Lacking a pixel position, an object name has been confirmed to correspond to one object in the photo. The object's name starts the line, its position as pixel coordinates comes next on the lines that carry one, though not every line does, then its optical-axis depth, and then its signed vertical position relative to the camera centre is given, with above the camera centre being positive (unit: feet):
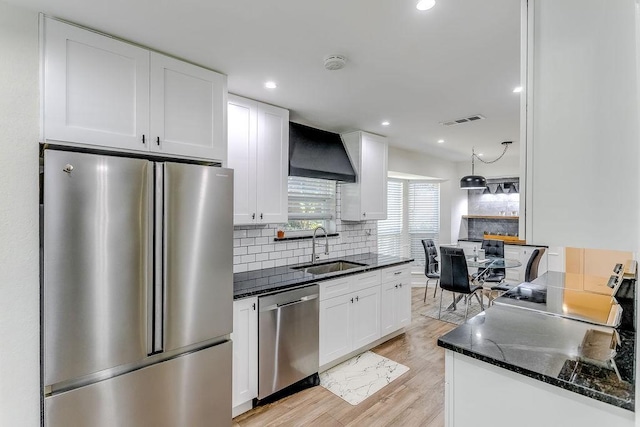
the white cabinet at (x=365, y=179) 12.51 +1.40
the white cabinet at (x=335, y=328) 9.28 -3.75
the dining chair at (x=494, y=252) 15.48 -2.26
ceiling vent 10.78 +3.44
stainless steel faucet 11.56 -1.39
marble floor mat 8.55 -5.15
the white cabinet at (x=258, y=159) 8.57 +1.54
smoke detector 6.59 +3.33
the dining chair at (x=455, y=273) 12.91 -2.68
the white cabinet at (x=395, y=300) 11.41 -3.51
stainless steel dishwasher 7.83 -3.53
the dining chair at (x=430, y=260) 15.89 -2.67
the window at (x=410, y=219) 18.37 -0.48
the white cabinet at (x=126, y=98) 5.27 +2.24
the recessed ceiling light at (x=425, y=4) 4.84 +3.38
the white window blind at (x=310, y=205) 11.55 +0.24
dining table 13.62 -2.39
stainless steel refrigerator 5.03 -1.57
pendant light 15.62 +1.57
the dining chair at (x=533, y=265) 14.06 -2.50
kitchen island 3.47 -2.01
